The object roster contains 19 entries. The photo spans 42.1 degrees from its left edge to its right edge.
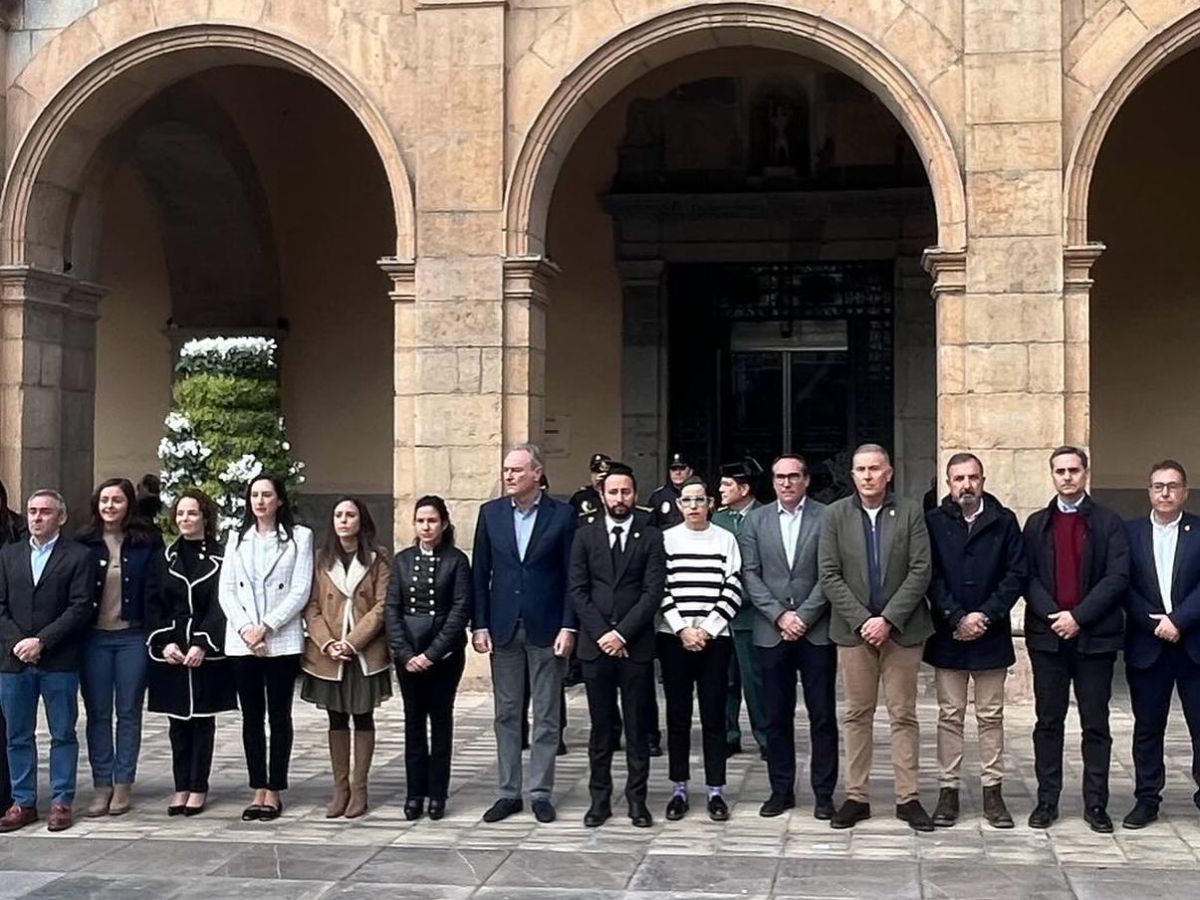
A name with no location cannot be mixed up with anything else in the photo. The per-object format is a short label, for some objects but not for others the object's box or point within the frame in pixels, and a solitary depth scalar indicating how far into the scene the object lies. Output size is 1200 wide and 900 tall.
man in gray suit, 7.31
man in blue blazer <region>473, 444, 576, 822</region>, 7.41
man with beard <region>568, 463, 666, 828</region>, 7.16
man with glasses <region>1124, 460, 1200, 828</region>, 7.05
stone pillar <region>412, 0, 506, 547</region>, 11.09
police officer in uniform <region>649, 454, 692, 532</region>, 9.54
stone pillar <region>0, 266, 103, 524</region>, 11.85
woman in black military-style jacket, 7.19
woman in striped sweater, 7.28
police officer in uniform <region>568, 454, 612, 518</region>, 9.70
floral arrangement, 11.49
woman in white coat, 7.23
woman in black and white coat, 7.35
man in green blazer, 7.08
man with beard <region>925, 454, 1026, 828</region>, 7.09
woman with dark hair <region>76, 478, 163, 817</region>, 7.34
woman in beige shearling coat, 7.25
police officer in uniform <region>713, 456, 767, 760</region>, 8.68
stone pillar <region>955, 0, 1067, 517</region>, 10.51
